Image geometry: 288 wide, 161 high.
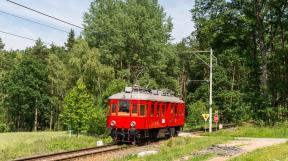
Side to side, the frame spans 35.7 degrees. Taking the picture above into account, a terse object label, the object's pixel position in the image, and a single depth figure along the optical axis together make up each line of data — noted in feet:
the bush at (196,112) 138.00
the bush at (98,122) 104.88
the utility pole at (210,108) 123.69
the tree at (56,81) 200.03
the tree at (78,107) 119.96
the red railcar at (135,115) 84.94
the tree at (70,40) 326.44
